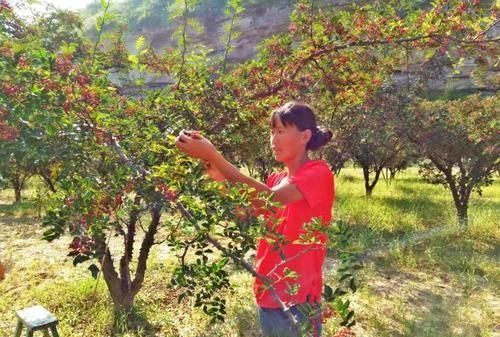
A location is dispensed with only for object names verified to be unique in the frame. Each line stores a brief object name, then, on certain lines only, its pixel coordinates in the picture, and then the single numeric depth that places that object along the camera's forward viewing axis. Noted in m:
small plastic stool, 1.95
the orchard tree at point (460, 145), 8.15
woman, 1.57
